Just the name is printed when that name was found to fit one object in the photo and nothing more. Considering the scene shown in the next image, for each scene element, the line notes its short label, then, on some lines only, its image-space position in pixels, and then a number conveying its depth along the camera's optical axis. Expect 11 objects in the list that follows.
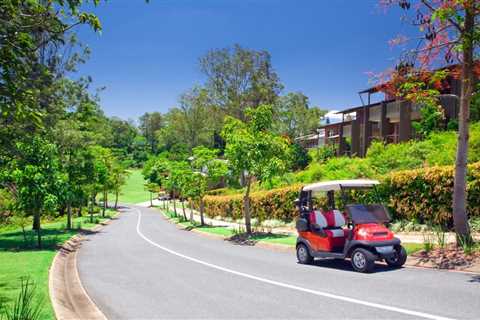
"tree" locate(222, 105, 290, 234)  20.17
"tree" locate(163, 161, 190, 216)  32.69
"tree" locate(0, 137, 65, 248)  17.30
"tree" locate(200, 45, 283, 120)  50.56
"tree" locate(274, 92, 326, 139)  53.50
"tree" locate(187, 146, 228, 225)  27.34
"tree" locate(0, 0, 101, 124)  6.02
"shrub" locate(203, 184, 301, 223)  24.23
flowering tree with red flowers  10.43
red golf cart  9.69
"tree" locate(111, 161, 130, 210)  55.21
